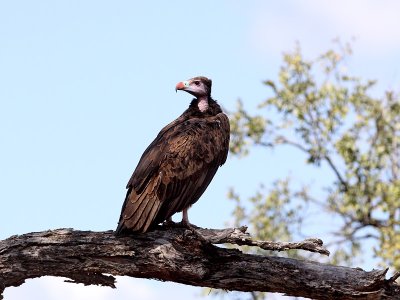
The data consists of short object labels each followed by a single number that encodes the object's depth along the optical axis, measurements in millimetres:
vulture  17437
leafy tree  37437
